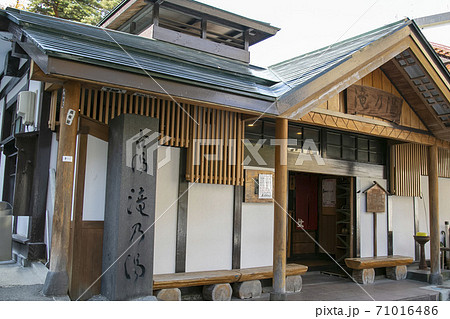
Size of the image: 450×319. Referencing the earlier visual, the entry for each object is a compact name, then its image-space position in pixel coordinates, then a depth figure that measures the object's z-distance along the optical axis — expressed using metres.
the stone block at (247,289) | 7.11
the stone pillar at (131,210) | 5.22
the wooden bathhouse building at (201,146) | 5.29
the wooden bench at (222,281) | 6.32
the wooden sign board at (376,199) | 9.99
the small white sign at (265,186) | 8.12
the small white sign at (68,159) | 4.94
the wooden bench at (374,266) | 9.12
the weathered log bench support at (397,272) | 9.82
